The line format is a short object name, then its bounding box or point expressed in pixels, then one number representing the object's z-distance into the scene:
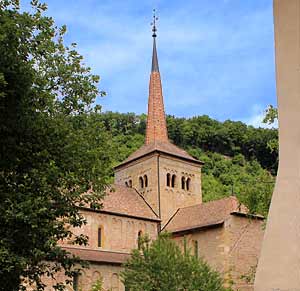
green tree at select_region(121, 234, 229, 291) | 24.86
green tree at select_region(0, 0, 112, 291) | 12.87
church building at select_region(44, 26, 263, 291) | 35.31
